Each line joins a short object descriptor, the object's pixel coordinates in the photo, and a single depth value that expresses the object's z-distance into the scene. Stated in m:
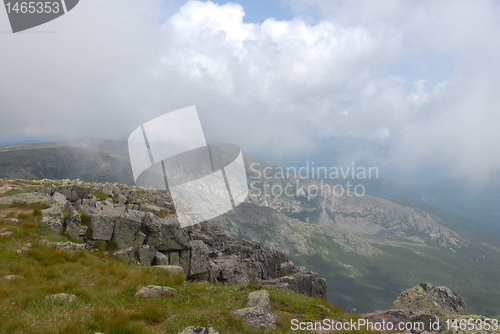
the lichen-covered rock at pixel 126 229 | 29.39
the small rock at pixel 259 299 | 17.14
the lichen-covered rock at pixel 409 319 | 17.56
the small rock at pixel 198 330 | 11.62
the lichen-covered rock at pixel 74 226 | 27.21
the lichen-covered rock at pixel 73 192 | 42.03
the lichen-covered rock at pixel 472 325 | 14.23
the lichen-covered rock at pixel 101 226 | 28.53
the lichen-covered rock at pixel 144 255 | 29.05
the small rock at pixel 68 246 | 22.66
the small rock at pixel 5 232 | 22.75
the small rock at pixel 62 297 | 13.76
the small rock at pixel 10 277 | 15.76
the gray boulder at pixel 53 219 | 26.36
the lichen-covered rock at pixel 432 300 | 22.27
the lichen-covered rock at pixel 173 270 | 24.35
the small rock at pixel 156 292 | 16.33
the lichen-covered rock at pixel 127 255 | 27.08
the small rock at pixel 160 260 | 30.33
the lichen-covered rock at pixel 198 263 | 33.03
